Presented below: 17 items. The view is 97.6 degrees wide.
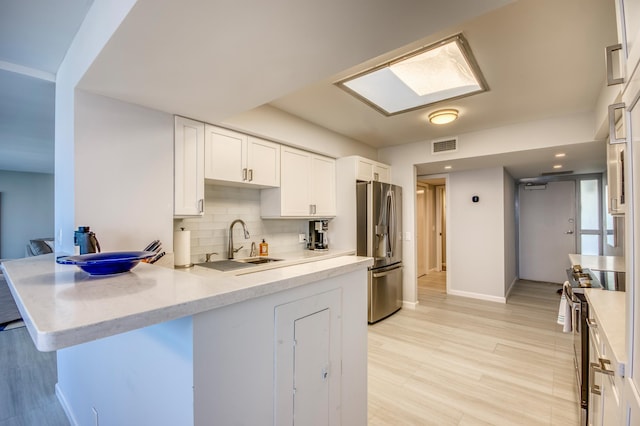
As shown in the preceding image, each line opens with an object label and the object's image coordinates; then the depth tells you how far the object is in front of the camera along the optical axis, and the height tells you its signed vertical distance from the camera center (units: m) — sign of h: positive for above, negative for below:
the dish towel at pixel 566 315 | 2.14 -0.80
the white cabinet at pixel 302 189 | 3.25 +0.31
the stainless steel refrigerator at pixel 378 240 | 3.76 -0.36
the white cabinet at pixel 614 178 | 1.67 +0.24
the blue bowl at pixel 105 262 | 1.15 -0.20
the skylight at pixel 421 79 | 2.04 +1.16
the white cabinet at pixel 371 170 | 3.87 +0.64
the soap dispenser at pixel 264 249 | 3.24 -0.41
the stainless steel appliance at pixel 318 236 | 3.89 -0.32
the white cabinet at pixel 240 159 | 2.56 +0.56
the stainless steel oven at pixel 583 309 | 1.73 -0.64
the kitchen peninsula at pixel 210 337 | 0.80 -0.47
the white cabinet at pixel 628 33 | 0.76 +0.53
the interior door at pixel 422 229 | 6.45 -0.38
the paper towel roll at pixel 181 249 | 2.41 -0.30
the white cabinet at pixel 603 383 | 0.99 -0.72
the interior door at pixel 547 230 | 5.53 -0.37
